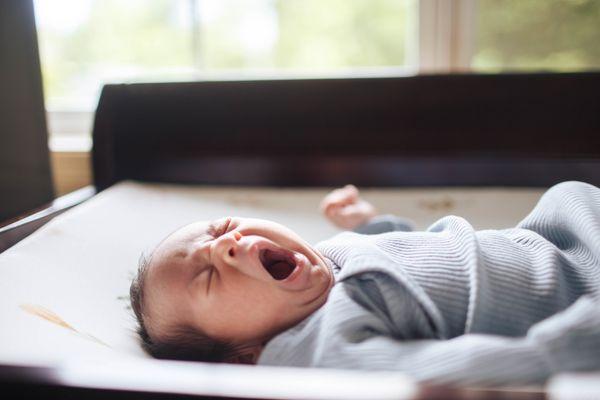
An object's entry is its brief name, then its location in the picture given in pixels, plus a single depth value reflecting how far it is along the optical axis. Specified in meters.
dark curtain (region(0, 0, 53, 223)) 1.17
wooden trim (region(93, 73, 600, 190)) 1.30
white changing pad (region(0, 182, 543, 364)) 0.63
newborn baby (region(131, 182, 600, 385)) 0.59
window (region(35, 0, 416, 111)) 1.75
